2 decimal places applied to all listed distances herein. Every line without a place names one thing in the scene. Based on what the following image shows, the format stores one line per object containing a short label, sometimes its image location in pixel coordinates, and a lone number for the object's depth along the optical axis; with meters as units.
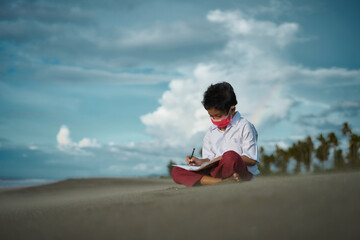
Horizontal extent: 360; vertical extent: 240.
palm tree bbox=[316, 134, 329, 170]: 67.69
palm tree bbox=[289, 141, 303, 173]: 73.44
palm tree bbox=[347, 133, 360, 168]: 61.06
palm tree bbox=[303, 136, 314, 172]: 70.62
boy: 4.68
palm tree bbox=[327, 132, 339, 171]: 65.62
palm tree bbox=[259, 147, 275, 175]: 76.69
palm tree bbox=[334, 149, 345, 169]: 63.78
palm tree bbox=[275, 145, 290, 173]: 74.16
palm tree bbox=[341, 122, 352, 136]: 59.78
